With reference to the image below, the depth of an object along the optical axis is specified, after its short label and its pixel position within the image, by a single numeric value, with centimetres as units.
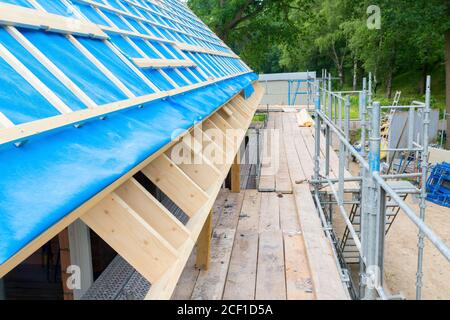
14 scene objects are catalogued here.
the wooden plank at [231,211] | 649
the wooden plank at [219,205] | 673
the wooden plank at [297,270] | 441
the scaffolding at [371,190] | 329
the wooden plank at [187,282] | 439
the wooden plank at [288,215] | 625
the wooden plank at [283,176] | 825
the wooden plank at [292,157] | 909
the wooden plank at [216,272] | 445
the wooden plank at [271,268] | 445
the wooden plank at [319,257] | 435
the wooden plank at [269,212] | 640
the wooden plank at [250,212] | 639
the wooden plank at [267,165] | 841
